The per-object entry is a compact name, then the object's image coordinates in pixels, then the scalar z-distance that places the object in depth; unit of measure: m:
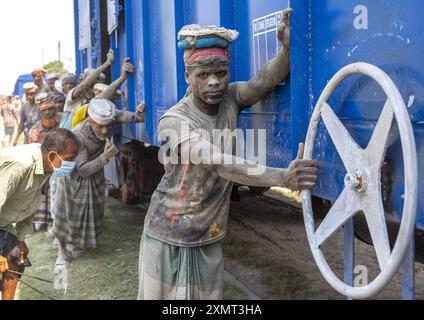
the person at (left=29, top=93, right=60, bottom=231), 5.70
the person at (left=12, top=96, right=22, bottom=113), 13.19
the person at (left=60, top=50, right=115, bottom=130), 5.81
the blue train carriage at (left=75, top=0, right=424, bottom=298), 1.53
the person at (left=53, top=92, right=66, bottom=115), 5.75
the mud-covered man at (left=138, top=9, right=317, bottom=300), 2.27
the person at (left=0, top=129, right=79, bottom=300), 3.17
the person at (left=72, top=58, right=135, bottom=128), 4.87
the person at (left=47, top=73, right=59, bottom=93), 8.95
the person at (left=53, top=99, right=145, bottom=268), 5.04
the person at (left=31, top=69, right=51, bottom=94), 8.12
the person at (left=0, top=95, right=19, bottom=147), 12.75
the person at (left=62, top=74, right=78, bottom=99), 7.13
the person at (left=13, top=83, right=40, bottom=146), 7.64
